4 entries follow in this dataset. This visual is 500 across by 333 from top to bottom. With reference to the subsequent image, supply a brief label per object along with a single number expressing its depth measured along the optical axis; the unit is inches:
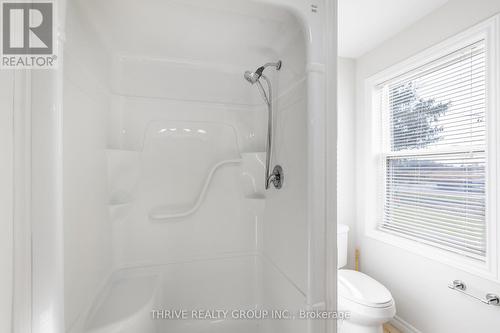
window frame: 51.3
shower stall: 32.4
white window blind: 56.8
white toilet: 55.6
